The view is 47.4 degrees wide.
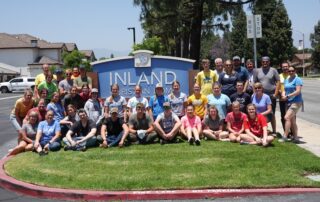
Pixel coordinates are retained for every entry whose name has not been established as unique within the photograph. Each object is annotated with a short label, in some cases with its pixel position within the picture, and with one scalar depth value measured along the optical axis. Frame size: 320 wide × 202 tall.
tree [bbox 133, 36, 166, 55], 29.96
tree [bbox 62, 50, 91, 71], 40.96
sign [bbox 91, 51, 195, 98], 9.82
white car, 37.84
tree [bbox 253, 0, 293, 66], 48.93
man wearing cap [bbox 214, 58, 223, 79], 8.98
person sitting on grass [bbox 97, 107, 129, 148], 8.14
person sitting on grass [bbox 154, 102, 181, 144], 8.23
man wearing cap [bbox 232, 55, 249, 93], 8.63
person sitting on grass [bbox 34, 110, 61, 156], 7.91
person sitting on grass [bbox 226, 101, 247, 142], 8.02
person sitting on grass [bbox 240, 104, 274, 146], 7.76
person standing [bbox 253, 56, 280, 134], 8.44
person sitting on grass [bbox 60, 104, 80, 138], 8.32
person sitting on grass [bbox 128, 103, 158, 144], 8.30
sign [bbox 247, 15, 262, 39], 11.95
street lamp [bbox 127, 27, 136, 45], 39.50
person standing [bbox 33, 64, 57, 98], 8.95
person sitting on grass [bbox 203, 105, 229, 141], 8.29
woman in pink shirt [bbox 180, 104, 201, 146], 8.23
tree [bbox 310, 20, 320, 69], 58.21
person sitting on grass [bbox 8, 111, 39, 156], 8.03
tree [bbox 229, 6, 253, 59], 52.06
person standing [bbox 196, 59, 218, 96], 8.96
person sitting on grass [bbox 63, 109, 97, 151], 7.98
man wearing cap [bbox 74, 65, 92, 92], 9.14
